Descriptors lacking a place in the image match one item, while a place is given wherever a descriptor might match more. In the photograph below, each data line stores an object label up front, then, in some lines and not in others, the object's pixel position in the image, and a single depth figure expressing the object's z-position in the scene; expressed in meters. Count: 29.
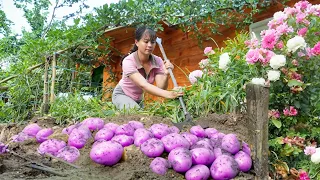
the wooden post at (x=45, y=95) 4.35
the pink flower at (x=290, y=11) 2.34
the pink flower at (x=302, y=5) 2.34
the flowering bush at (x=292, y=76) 2.06
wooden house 5.46
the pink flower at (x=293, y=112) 2.10
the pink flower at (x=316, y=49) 2.11
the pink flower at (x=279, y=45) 2.18
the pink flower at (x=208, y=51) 2.85
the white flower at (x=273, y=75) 2.06
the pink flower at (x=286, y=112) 2.12
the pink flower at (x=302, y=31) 2.18
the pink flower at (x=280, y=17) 2.32
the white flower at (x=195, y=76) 2.75
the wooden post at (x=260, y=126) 1.35
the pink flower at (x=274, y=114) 2.10
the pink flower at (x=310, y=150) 1.93
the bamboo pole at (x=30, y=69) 5.36
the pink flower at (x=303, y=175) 1.86
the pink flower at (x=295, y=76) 2.12
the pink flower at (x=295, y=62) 2.15
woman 3.23
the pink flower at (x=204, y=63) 2.78
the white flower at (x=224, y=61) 2.37
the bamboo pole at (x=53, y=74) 4.63
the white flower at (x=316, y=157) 1.86
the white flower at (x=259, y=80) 2.04
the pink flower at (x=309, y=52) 2.16
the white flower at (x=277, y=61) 2.04
